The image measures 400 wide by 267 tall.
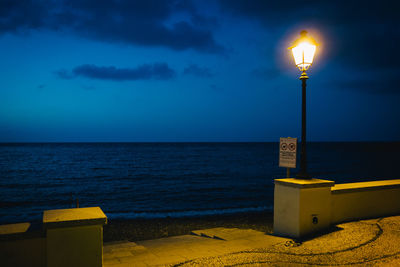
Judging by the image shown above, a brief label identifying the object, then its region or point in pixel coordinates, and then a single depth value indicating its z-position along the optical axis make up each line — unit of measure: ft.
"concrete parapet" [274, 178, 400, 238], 21.70
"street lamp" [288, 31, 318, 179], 23.54
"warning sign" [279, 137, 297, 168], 23.59
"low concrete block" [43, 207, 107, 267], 12.08
